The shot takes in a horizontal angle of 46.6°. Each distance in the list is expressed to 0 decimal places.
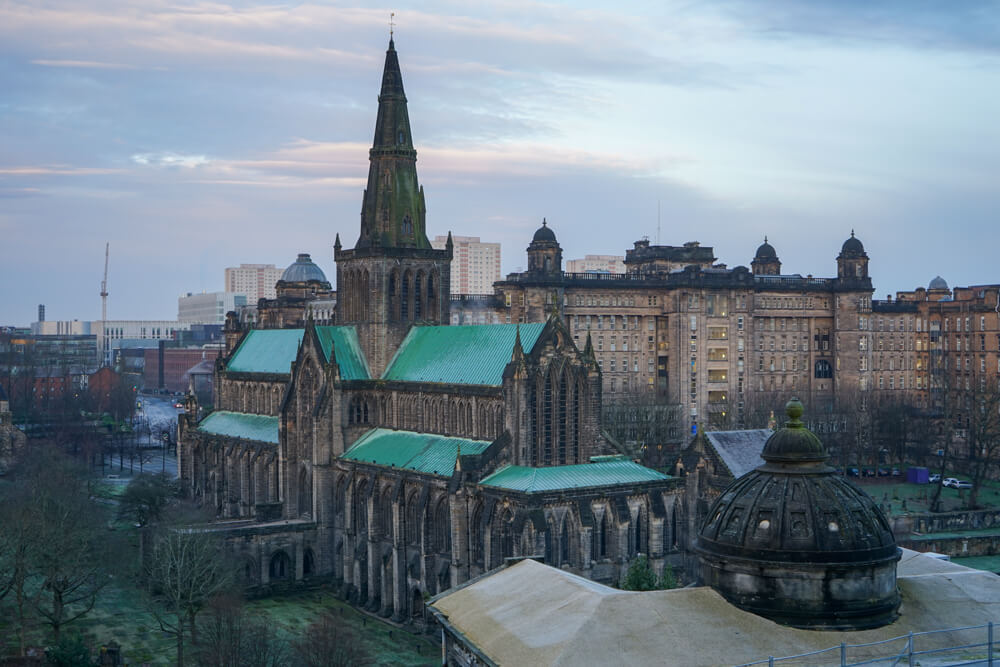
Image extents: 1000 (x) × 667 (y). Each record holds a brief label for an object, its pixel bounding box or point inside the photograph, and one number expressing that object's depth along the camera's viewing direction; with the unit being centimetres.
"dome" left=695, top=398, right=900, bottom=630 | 3591
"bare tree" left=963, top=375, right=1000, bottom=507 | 12144
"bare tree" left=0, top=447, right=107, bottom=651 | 7000
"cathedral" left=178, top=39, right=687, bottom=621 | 7438
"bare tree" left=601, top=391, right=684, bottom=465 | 13775
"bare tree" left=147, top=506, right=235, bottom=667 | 7325
